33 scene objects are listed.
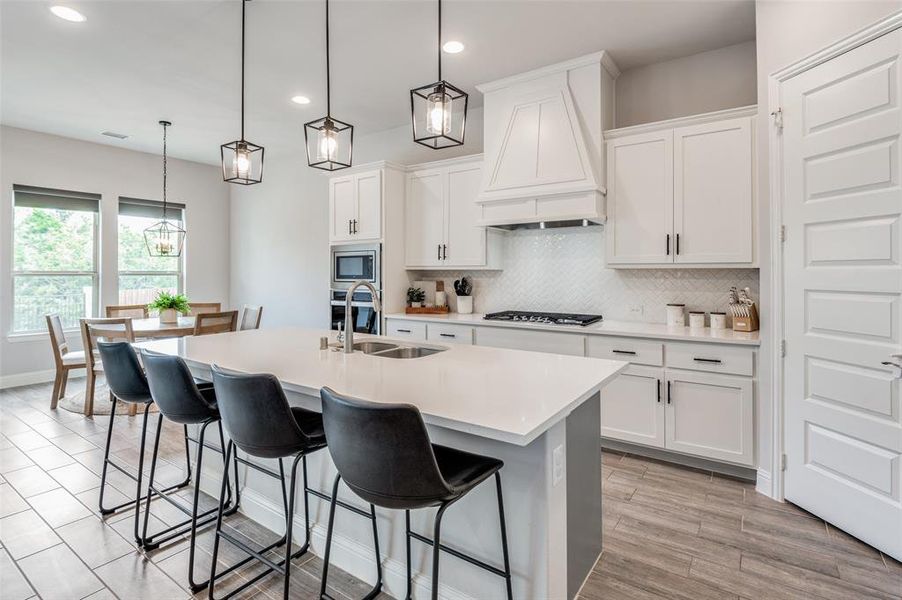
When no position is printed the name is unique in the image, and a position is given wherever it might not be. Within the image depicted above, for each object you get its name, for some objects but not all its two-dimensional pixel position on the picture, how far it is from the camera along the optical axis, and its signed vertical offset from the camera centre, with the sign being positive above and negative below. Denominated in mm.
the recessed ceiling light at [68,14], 2945 +1833
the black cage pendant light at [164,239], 5103 +770
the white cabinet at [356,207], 4664 +973
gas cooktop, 3617 -140
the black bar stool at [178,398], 2008 -427
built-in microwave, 4645 +371
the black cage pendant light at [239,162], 2834 +851
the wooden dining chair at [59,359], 4465 -559
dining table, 4301 -257
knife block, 3080 -143
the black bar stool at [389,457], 1281 -444
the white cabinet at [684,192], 3080 +757
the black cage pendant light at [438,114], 2059 +827
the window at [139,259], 6156 +569
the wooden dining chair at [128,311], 5312 -114
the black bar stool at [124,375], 2418 -387
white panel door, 2174 +55
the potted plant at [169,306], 4785 -49
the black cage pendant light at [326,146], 2516 +849
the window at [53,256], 5367 +539
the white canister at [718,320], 3270 -137
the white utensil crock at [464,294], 4543 +67
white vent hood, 3502 +1230
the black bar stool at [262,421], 1657 -435
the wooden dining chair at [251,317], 4801 -169
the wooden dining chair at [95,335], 4191 -309
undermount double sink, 2664 -285
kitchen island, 1535 -534
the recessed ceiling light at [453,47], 3359 +1835
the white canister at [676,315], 3449 -108
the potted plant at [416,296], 4852 +50
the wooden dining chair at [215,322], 4309 -199
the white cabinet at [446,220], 4312 +783
